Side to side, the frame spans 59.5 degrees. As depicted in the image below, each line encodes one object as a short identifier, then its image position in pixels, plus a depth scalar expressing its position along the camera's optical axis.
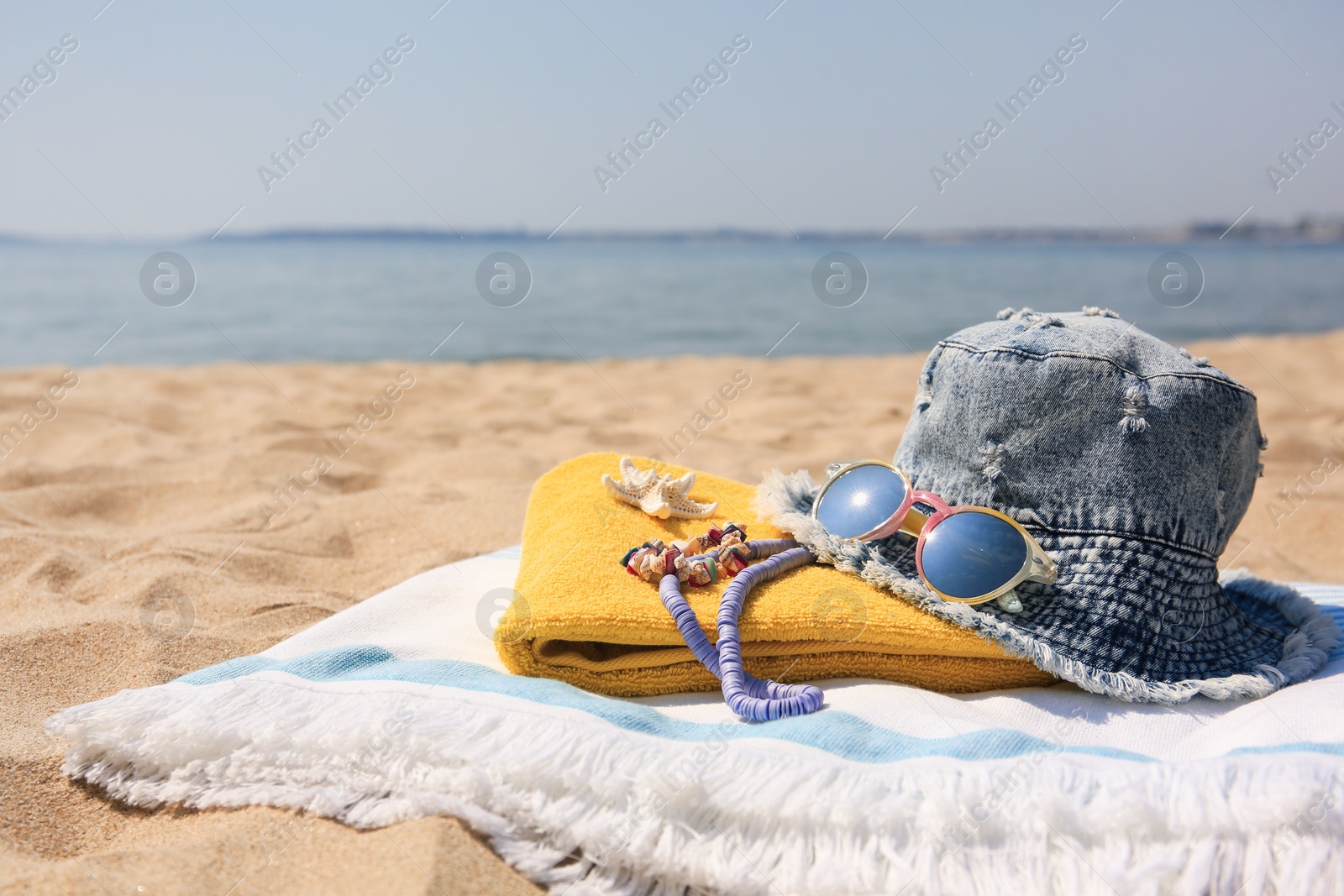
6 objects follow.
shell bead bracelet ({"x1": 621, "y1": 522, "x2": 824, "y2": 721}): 0.59
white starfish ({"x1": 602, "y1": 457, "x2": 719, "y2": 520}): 0.74
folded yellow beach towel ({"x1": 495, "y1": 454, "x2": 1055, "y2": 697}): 0.61
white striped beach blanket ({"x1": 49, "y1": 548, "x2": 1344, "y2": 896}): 0.50
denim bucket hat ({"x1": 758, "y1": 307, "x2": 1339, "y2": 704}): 0.61
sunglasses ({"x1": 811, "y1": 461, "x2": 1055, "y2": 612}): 0.62
